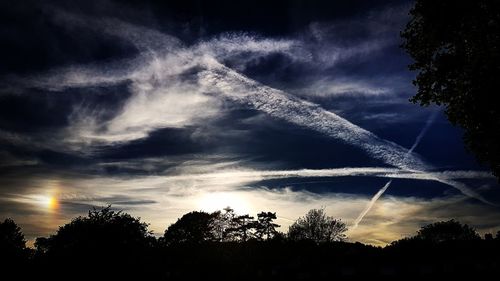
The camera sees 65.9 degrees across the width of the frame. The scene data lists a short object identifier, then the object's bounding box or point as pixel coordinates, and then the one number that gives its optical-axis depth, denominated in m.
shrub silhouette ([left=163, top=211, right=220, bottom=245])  105.50
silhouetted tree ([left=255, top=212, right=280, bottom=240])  107.88
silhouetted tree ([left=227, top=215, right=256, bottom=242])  110.69
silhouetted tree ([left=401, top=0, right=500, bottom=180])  21.12
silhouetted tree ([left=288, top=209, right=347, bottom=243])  98.00
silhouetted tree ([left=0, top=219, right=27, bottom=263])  87.17
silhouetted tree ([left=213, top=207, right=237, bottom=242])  110.25
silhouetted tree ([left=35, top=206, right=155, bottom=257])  25.77
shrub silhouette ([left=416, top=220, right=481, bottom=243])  116.00
